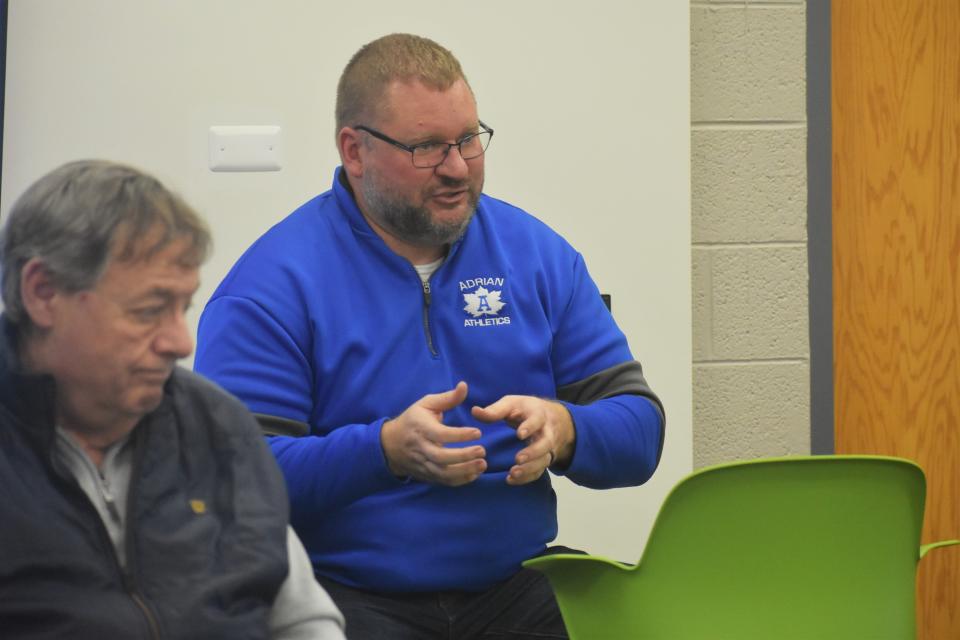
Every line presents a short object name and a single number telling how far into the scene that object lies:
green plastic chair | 8.09
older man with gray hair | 5.39
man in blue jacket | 8.27
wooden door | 9.27
